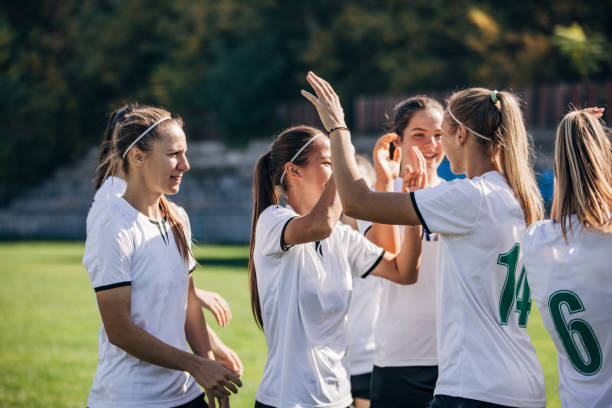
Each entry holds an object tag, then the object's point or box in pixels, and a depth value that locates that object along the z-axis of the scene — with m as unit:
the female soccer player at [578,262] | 5.25
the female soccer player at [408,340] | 7.29
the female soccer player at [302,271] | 6.18
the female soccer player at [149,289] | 5.93
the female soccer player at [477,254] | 5.55
